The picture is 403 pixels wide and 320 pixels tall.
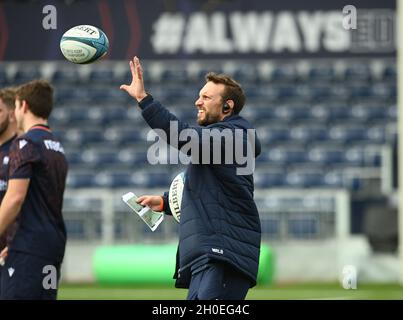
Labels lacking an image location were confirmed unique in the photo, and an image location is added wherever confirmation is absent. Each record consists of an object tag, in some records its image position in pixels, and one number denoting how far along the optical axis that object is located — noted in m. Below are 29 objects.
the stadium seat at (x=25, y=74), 23.02
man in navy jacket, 6.13
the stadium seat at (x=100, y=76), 23.31
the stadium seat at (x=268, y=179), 19.73
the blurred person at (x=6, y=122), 7.61
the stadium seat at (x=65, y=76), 23.27
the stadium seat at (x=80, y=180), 20.03
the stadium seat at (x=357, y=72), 22.89
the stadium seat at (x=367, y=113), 21.86
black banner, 22.33
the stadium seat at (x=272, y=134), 21.31
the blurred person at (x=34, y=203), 6.90
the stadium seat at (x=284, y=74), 22.92
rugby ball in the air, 7.21
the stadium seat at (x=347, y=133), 21.31
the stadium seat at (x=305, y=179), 19.67
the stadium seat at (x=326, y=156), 20.55
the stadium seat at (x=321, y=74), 22.83
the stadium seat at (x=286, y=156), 20.59
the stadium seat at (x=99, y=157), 20.97
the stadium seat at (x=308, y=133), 21.34
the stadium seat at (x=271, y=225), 17.75
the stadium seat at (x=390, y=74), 22.91
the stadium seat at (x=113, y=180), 19.94
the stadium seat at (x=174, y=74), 23.17
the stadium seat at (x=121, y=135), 21.69
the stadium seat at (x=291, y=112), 21.98
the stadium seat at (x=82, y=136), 21.55
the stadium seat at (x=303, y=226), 17.61
